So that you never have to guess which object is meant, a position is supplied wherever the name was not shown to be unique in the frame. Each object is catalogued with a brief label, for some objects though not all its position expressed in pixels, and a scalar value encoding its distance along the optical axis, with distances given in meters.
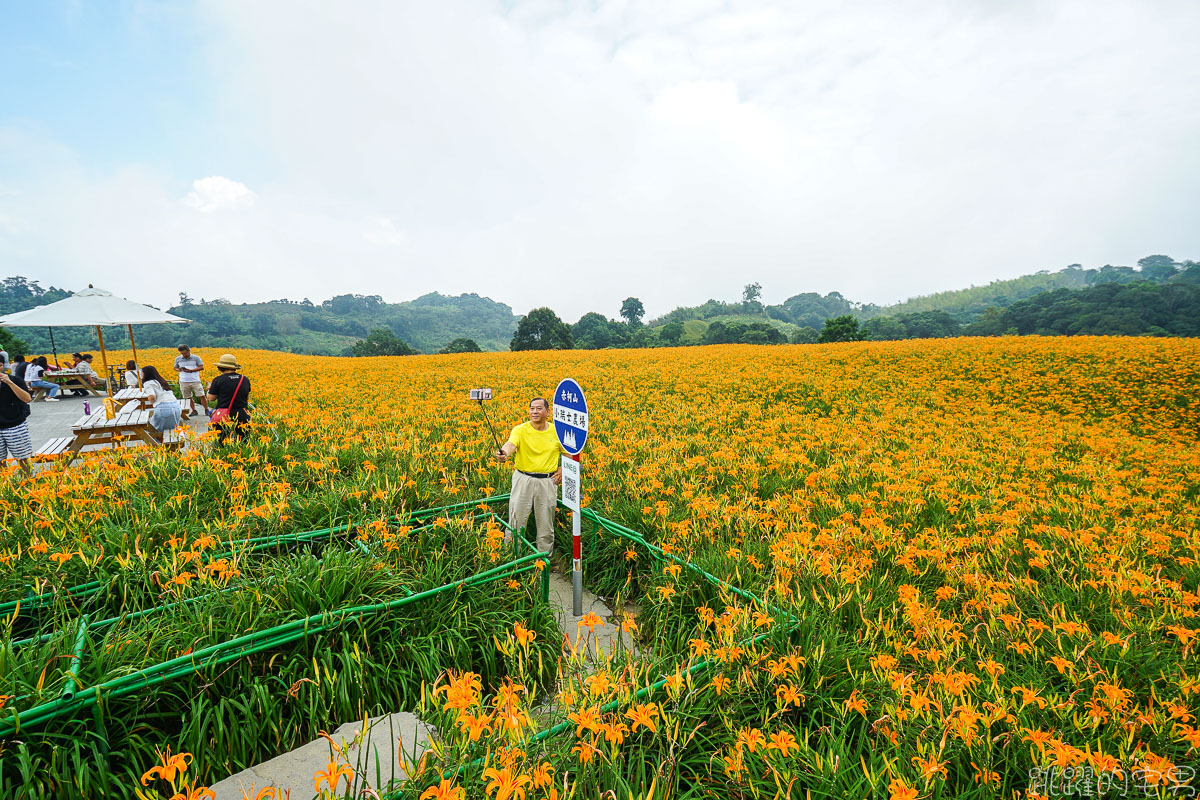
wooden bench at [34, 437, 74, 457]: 6.05
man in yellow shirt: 4.18
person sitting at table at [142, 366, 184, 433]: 6.91
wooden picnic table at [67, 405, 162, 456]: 6.03
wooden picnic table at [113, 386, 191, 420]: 8.11
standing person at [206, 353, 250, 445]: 5.86
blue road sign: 3.40
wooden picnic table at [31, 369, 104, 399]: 12.01
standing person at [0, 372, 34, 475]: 5.34
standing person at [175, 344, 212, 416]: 9.93
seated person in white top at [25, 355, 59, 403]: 11.38
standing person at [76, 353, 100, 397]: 12.29
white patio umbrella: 8.70
